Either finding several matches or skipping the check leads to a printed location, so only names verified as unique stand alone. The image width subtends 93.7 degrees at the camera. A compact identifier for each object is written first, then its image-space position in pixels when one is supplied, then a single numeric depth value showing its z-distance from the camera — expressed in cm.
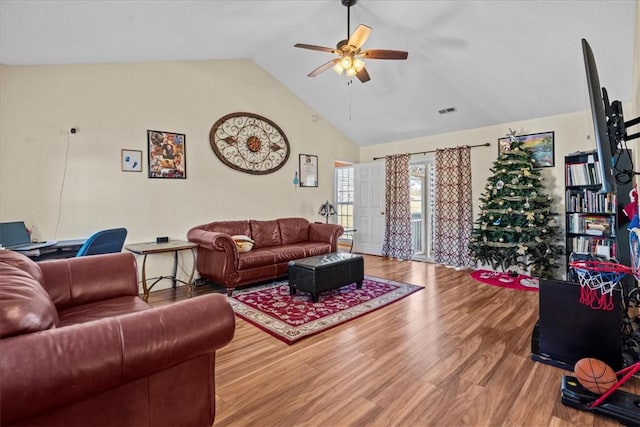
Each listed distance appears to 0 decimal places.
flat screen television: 145
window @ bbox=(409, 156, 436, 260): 571
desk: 268
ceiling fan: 295
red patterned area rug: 273
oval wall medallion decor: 459
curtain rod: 489
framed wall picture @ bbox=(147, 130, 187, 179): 395
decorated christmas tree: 407
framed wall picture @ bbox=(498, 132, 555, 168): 434
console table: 334
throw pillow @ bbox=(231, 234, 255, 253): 401
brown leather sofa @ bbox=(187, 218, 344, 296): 368
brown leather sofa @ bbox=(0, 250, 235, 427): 87
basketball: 166
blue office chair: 258
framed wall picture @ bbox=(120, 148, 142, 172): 374
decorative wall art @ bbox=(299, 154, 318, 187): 566
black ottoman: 328
